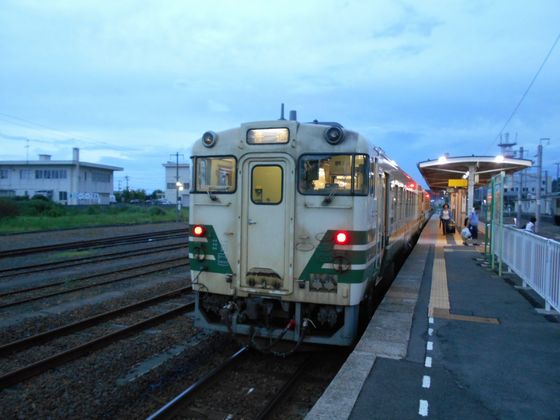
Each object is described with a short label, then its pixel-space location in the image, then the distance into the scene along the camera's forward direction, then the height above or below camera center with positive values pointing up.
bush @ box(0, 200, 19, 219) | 34.62 -0.68
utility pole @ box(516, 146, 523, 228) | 25.61 -0.09
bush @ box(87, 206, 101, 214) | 41.66 -0.83
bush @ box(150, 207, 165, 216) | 45.88 -1.05
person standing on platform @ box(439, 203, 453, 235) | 24.94 -0.73
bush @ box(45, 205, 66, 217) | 37.78 -0.94
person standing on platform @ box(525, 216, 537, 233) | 19.30 -0.90
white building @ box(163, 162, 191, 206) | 90.38 +4.86
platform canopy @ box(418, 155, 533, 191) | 18.72 +1.67
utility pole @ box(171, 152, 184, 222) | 37.56 +1.05
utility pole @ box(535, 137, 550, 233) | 25.58 +1.87
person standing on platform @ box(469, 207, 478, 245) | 20.19 -0.84
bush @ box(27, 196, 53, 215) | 38.66 -0.49
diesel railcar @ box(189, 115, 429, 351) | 5.76 -0.35
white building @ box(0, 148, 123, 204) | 64.75 +2.99
